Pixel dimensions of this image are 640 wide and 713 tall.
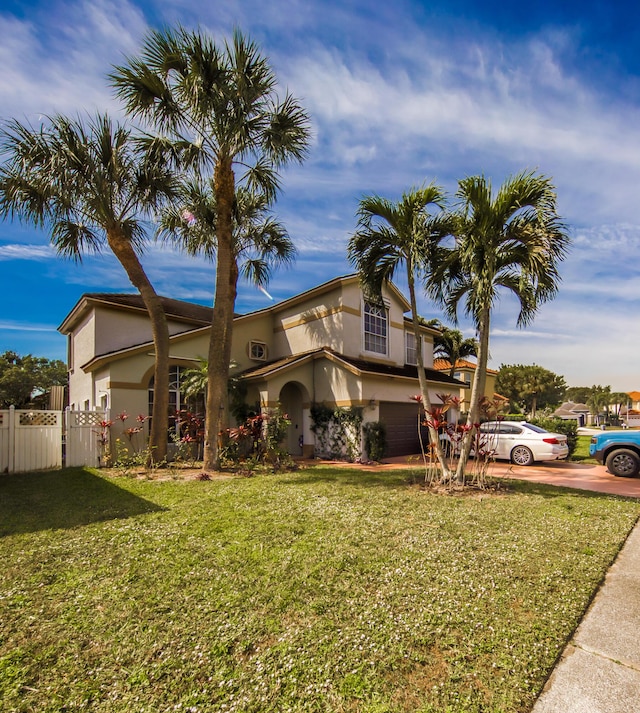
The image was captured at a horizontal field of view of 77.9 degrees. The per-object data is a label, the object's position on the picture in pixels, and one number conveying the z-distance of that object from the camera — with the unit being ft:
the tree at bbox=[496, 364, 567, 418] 157.58
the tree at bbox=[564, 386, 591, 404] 343.71
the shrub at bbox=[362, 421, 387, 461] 48.47
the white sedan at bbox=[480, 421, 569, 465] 45.24
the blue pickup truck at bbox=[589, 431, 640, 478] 36.24
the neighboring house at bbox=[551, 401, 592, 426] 239.46
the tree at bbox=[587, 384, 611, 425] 246.68
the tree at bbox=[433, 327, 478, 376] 85.30
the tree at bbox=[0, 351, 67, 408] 106.63
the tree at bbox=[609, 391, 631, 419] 252.01
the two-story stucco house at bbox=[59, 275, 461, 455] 48.67
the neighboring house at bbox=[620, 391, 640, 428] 256.52
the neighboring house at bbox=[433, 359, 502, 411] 100.22
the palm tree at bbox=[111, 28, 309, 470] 32.53
